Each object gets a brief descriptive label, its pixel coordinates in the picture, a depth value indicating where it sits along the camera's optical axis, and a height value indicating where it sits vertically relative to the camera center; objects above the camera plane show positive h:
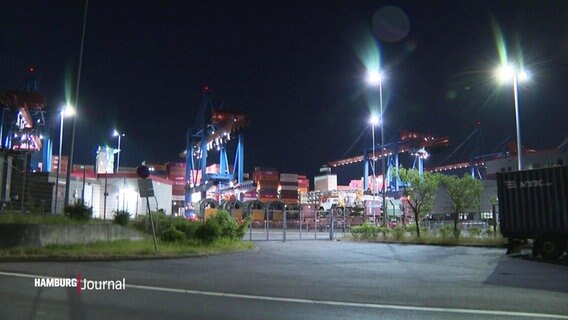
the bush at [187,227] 21.09 -0.57
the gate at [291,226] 33.84 -1.12
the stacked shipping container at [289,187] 119.56 +6.43
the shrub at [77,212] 20.09 +0.05
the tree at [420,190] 29.52 +1.42
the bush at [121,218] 22.09 -0.21
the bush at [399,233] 28.88 -1.10
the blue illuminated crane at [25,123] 69.19 +12.99
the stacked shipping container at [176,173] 129.75 +10.65
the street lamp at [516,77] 25.94 +7.25
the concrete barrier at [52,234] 16.16 -0.72
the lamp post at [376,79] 34.03 +9.21
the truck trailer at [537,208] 17.44 +0.23
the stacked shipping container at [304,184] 149.02 +9.13
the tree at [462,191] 28.31 +1.31
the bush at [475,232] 26.75 -0.95
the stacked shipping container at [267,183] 115.94 +7.06
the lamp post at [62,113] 38.59 +8.27
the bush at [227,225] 22.04 -0.53
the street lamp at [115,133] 70.78 +11.29
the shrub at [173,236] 20.70 -0.93
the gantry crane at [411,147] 106.88 +14.56
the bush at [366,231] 30.94 -1.06
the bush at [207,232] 20.89 -0.77
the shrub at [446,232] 27.06 -0.96
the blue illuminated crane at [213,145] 92.50 +13.94
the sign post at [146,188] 16.66 +0.84
